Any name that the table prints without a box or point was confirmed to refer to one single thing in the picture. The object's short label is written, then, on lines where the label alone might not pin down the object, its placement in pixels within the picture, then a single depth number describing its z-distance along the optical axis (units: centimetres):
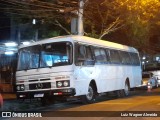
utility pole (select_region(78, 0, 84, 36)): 2358
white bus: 1636
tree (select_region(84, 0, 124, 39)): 2720
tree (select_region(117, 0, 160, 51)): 2450
